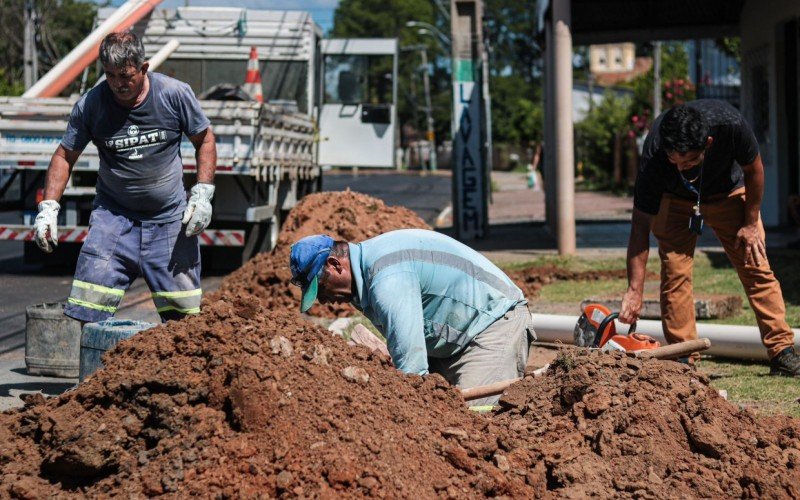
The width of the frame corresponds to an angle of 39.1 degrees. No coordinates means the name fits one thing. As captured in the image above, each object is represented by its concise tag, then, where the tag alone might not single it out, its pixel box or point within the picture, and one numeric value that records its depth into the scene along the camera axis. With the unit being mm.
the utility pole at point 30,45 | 28797
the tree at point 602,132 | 40156
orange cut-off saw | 6012
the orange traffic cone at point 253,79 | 15422
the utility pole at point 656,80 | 31439
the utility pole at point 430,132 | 65831
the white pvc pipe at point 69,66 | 13992
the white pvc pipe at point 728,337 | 7223
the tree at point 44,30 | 39594
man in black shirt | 6020
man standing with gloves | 6250
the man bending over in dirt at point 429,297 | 4992
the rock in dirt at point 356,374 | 4719
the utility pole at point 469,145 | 17266
